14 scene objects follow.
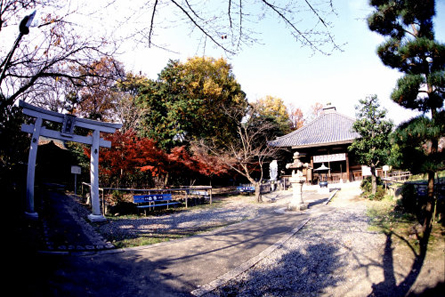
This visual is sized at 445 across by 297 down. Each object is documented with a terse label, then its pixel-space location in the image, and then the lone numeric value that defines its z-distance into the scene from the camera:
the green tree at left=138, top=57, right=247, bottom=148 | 16.19
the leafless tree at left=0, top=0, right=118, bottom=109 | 4.60
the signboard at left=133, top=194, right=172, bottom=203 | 9.26
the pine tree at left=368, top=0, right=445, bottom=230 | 4.52
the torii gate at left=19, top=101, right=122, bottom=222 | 6.49
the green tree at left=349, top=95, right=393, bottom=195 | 11.12
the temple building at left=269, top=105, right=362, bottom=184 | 19.34
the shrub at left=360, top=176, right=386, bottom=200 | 10.70
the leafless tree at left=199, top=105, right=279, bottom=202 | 13.59
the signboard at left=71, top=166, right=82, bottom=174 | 10.50
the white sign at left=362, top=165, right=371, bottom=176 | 16.98
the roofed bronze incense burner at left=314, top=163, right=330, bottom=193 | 15.51
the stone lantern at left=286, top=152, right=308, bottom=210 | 9.91
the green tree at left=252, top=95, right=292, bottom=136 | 26.45
